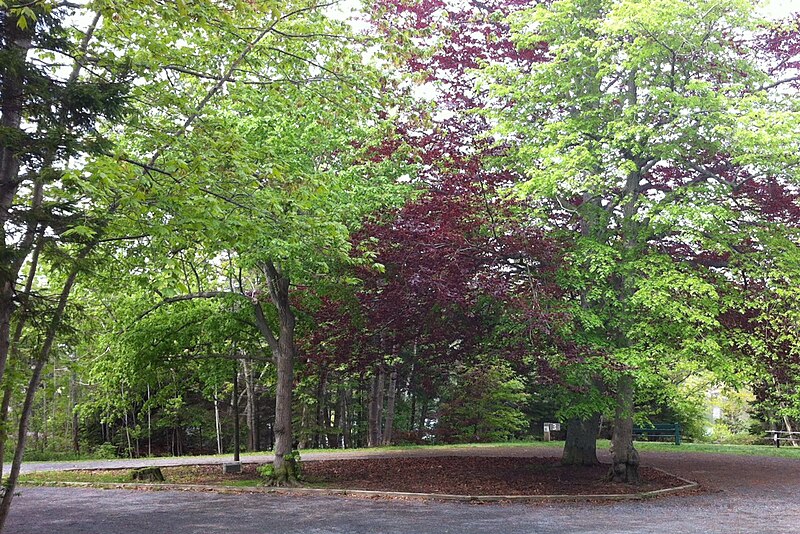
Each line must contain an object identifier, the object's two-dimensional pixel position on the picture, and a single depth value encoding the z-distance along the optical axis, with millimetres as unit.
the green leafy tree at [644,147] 11656
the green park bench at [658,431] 28016
